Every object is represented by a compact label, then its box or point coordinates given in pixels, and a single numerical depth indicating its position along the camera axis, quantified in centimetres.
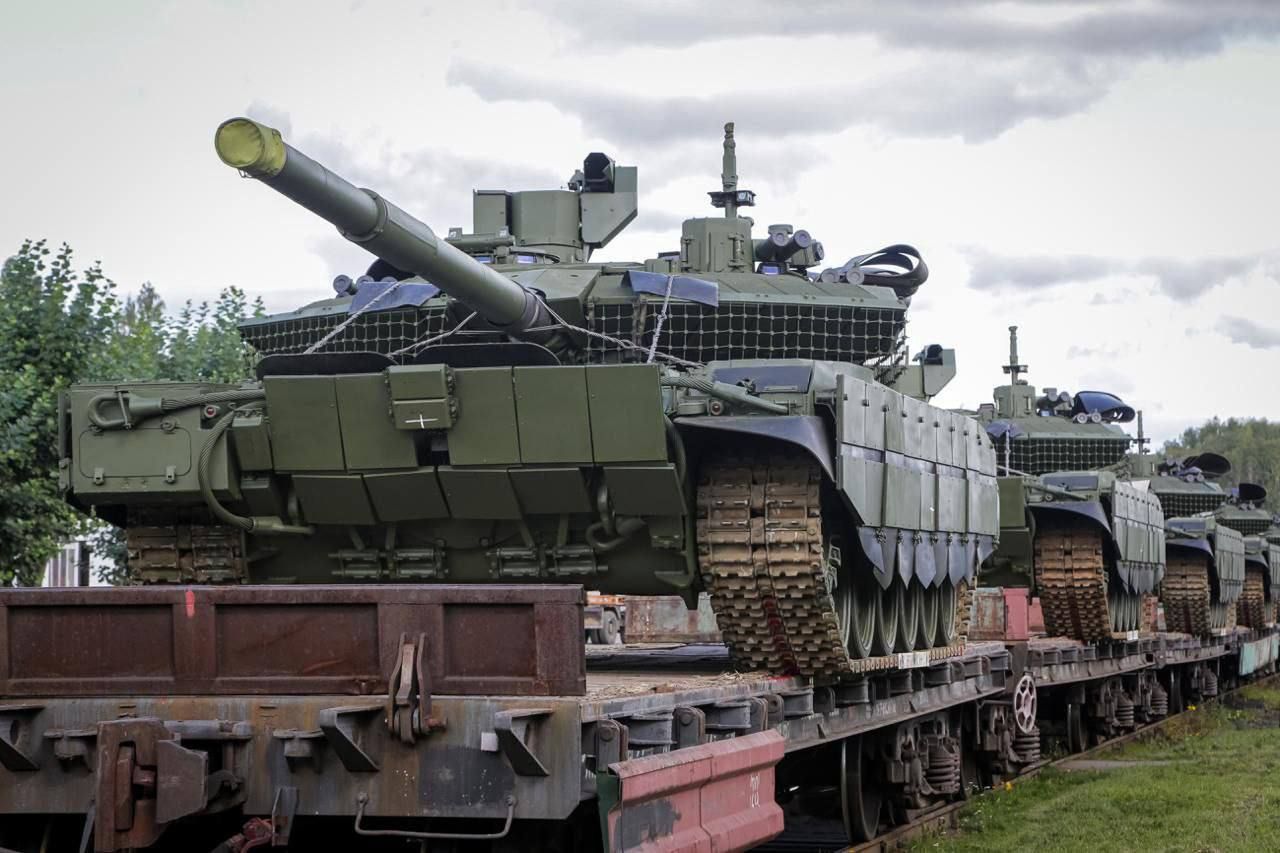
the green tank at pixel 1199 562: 2484
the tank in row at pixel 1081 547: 1852
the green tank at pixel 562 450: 1054
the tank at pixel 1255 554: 3209
